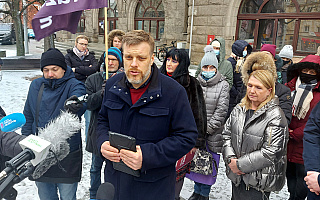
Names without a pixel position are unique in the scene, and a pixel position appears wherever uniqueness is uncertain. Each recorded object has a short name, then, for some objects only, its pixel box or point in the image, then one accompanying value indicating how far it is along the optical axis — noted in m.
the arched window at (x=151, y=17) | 17.44
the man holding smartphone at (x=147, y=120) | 1.72
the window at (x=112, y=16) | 21.03
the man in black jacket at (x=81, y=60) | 4.95
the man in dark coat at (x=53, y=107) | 2.54
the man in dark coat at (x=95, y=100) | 2.83
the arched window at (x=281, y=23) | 10.83
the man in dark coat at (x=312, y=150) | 2.01
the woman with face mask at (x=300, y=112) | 2.95
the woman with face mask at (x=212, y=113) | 3.29
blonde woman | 2.34
